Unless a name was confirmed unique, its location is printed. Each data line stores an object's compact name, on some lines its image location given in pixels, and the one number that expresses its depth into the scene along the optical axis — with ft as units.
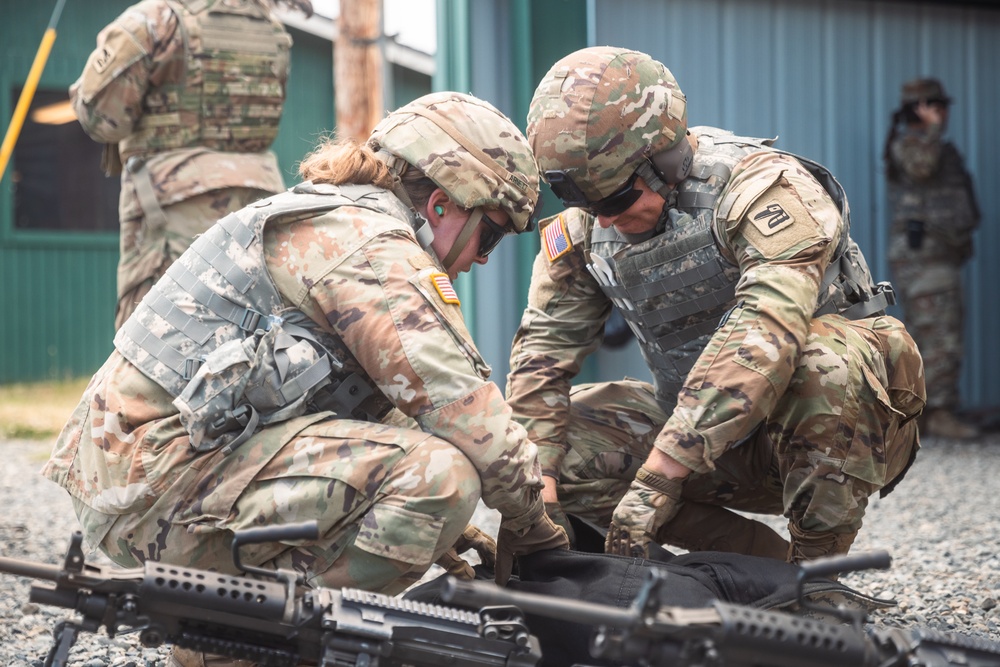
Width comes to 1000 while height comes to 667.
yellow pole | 24.00
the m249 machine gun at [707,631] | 5.88
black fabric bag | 8.12
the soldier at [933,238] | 23.11
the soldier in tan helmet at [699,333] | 9.27
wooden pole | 24.99
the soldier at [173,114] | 15.81
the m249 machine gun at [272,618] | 6.46
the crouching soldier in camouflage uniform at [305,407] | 7.83
